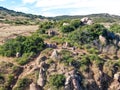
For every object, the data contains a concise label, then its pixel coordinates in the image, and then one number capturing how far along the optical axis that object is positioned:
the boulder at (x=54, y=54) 14.99
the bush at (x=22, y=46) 15.65
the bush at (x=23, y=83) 13.51
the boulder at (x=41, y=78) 13.69
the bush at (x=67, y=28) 18.78
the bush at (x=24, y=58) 14.92
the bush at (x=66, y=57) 14.75
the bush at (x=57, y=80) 13.50
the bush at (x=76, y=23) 19.23
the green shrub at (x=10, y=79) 13.79
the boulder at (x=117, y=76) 14.47
